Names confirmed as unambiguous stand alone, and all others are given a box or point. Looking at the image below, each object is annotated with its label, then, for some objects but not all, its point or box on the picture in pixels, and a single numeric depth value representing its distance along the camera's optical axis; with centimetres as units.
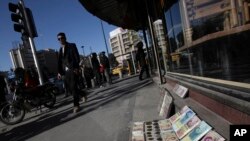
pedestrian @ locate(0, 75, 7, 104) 491
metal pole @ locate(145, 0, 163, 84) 326
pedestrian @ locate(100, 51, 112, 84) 699
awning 385
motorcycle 388
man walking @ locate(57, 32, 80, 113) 326
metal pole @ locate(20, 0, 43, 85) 556
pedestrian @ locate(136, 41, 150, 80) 571
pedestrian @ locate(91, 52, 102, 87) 698
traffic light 504
